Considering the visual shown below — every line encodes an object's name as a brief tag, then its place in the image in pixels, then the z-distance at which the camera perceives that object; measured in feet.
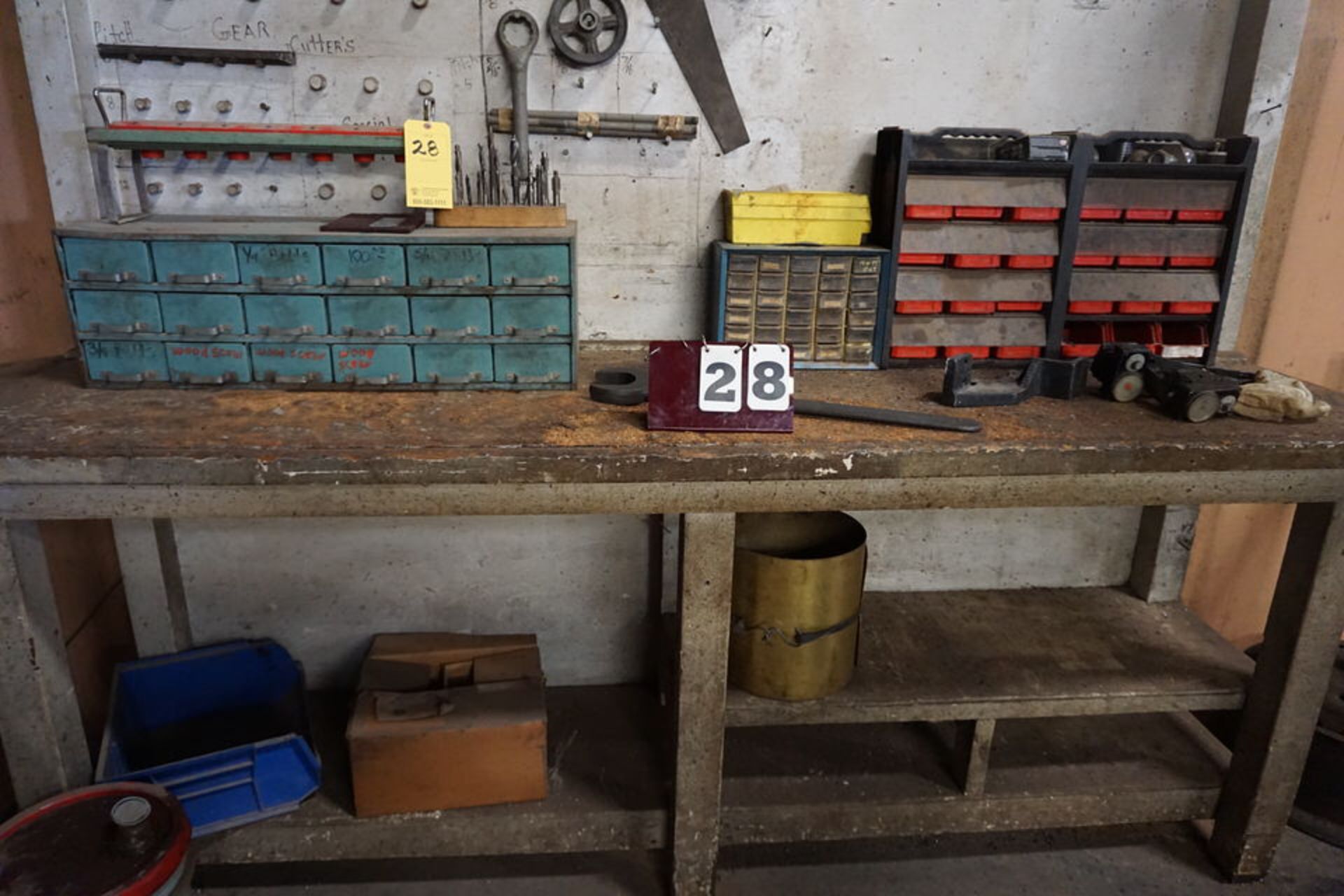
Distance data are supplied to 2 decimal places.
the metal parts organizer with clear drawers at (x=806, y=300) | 5.77
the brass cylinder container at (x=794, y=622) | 5.33
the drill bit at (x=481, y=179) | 5.63
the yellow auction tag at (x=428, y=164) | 5.13
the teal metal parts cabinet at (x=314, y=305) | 4.93
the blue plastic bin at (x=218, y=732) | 5.14
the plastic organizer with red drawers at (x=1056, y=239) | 5.75
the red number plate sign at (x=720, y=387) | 4.57
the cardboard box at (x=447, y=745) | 5.18
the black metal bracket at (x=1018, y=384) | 5.16
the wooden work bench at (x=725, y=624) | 4.30
